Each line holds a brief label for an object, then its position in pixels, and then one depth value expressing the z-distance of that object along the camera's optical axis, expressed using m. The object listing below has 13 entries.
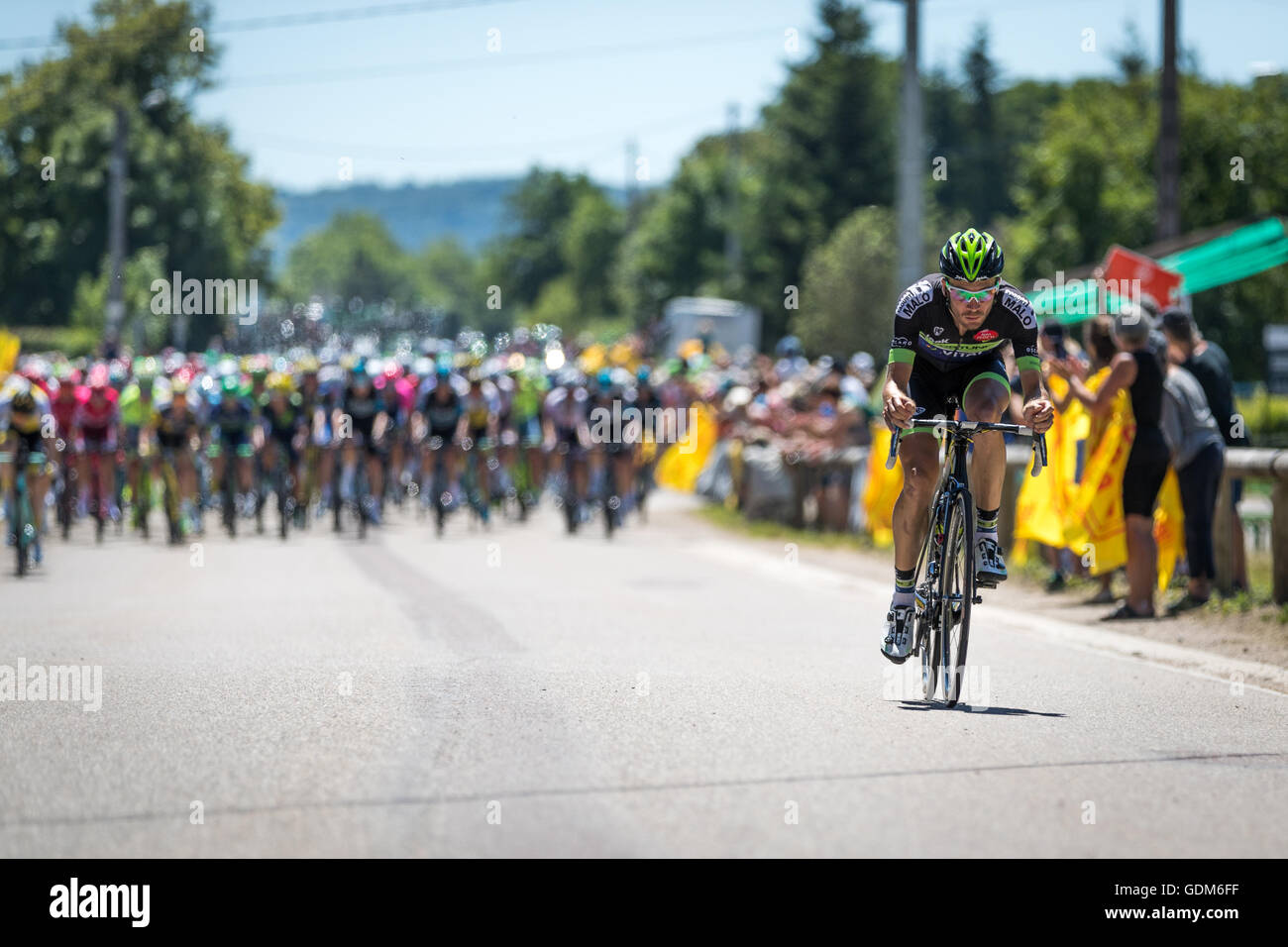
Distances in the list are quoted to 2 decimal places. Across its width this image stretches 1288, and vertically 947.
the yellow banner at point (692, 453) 28.59
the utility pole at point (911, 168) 20.69
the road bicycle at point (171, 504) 20.53
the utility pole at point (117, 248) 38.78
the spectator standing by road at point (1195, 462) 11.80
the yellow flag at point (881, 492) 17.55
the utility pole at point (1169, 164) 20.83
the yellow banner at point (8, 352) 24.24
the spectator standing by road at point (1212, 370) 12.11
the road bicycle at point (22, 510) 16.16
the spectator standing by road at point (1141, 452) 11.27
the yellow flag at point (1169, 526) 12.27
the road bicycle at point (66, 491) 21.80
